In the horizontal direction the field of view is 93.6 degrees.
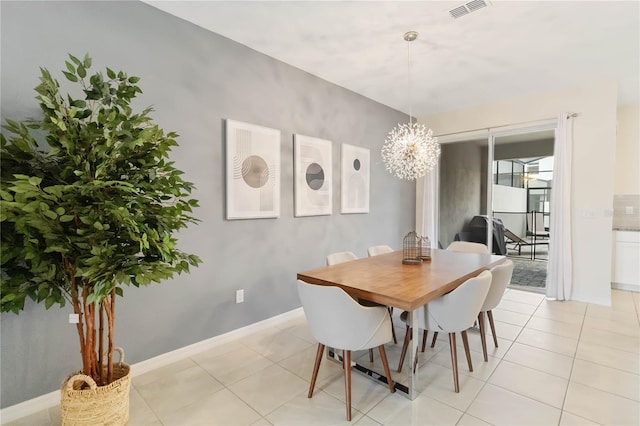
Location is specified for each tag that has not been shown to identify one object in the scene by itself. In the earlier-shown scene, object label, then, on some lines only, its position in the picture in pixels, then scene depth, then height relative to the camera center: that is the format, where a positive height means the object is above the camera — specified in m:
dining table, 1.86 -0.51
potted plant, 1.36 -0.01
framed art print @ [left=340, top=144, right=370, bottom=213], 4.12 +0.41
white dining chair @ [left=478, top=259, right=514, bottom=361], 2.43 -0.66
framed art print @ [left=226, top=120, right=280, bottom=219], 2.85 +0.38
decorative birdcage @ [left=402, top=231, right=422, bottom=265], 2.86 -0.38
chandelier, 2.92 +0.57
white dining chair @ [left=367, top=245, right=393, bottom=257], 3.39 -0.48
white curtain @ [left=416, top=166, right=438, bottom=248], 5.43 +0.04
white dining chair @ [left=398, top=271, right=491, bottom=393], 2.01 -0.70
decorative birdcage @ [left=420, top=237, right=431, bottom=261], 2.96 -0.41
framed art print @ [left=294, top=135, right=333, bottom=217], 3.47 +0.39
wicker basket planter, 1.54 -1.01
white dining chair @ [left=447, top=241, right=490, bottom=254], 3.50 -0.46
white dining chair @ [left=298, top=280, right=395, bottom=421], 1.76 -0.69
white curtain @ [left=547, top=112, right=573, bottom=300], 4.02 -0.12
